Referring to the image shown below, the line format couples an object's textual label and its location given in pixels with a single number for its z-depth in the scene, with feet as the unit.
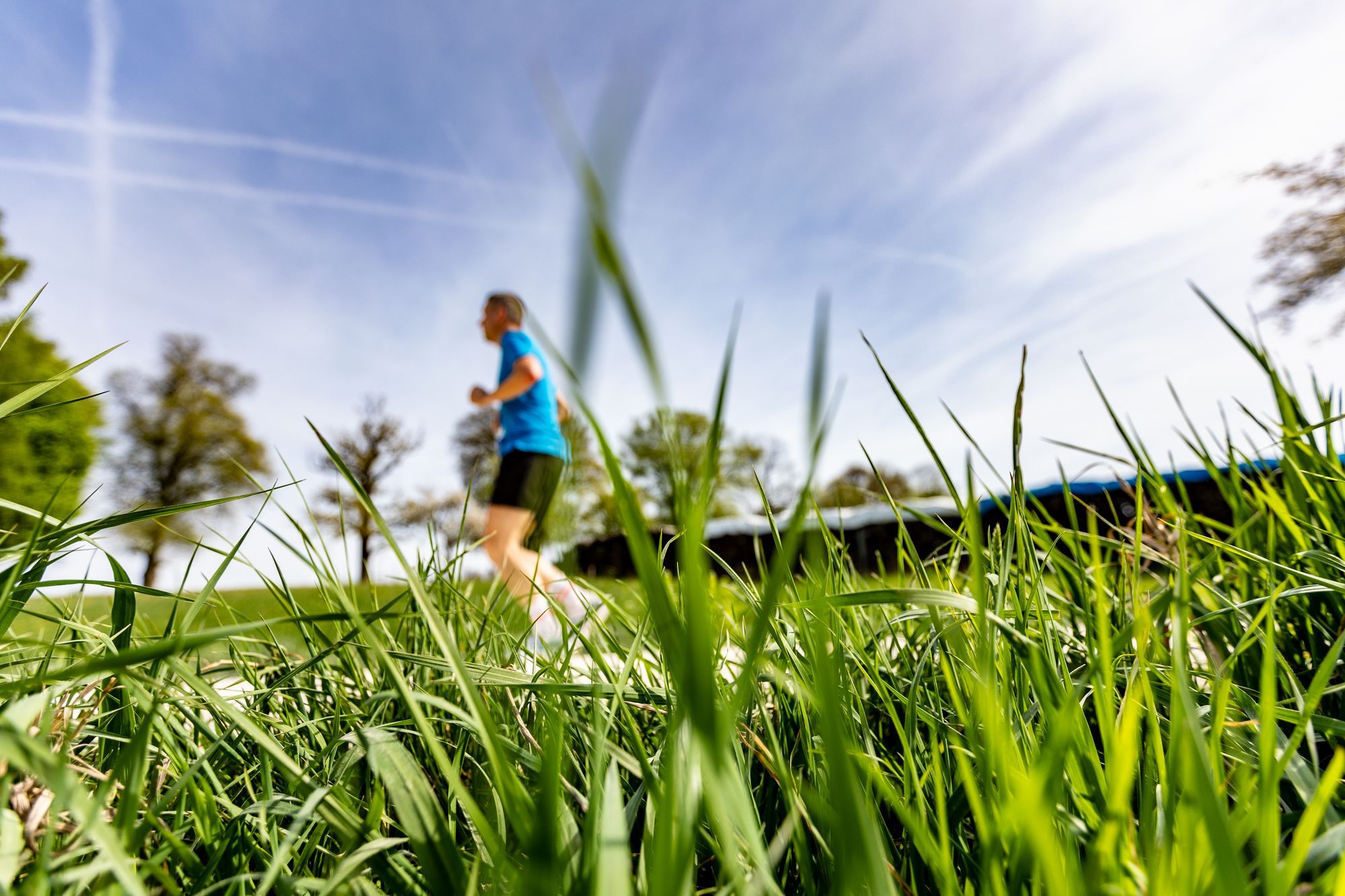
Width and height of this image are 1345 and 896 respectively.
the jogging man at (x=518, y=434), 10.35
